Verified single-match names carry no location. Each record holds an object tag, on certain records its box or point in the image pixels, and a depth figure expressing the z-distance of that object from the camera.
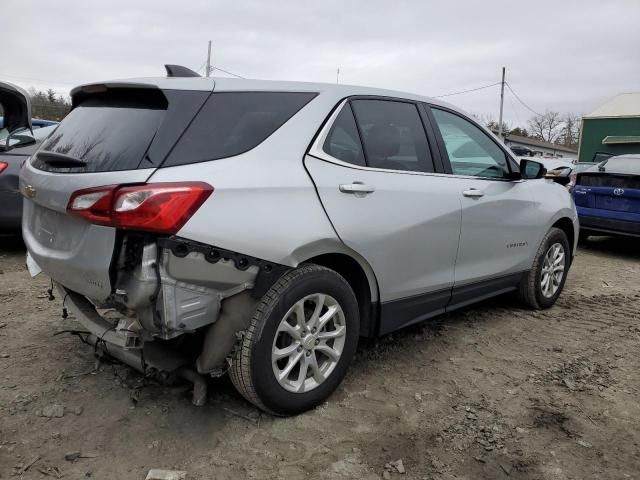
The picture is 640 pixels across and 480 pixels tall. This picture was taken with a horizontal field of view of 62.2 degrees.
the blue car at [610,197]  7.09
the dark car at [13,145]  5.32
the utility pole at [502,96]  37.50
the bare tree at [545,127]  73.88
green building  28.28
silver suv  2.25
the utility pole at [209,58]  35.19
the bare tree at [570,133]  71.75
